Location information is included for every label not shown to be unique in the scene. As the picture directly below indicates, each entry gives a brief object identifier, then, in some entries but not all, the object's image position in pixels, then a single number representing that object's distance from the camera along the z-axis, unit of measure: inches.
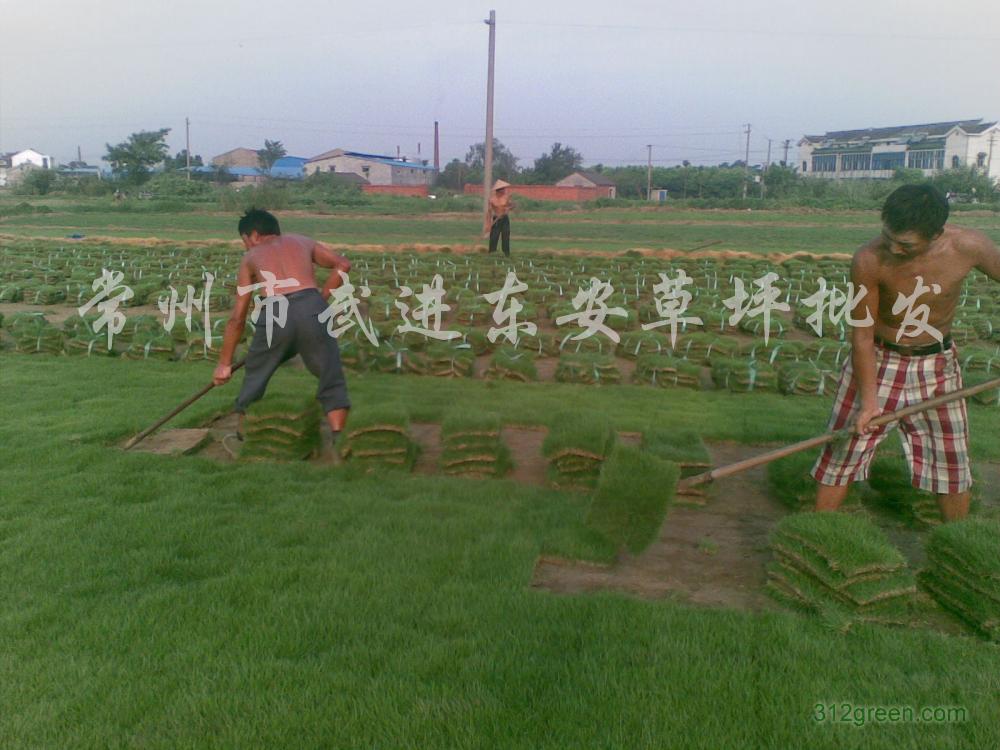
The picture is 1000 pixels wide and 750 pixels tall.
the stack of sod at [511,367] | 308.3
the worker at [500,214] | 620.1
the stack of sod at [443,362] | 317.1
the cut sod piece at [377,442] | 200.7
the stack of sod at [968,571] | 122.3
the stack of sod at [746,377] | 299.7
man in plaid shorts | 144.6
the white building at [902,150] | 2196.1
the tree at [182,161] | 2440.6
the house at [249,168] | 2518.5
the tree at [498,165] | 2496.3
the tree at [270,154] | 2923.2
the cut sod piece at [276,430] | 206.1
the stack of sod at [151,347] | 342.3
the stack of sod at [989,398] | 280.1
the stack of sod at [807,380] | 291.9
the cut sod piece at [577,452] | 189.0
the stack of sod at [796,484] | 175.8
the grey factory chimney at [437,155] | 2886.3
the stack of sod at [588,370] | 309.7
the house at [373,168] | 2741.1
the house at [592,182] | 2362.2
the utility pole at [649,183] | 2317.9
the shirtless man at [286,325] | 204.1
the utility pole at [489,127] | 903.7
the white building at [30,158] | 4478.3
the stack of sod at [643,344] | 351.3
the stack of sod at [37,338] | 354.6
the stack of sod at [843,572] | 124.2
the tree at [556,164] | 2568.9
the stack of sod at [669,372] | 305.7
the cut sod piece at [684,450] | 177.6
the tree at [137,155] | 2060.8
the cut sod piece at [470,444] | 198.7
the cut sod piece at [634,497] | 148.0
